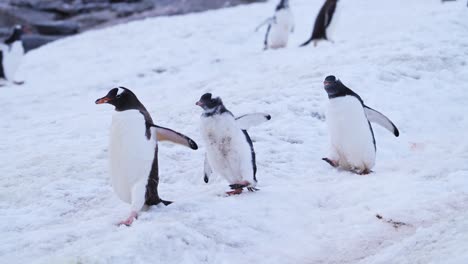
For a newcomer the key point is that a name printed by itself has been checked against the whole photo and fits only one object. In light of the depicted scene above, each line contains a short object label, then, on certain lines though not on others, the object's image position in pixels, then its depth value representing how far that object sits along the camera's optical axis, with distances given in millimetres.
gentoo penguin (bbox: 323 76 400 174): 8937
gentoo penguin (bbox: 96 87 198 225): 7016
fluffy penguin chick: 7766
